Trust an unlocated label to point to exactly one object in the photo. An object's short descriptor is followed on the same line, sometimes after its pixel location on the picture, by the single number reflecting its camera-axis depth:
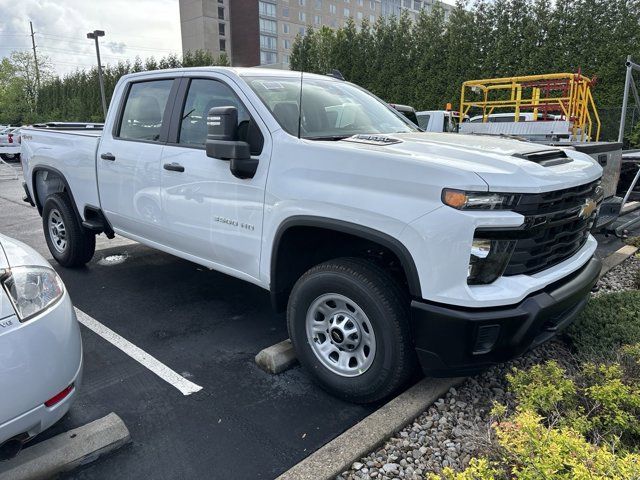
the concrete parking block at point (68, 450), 2.32
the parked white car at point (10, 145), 20.43
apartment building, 65.06
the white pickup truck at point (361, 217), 2.41
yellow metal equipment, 10.42
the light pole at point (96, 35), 25.50
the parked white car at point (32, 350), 1.97
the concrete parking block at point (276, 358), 3.39
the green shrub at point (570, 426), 1.79
